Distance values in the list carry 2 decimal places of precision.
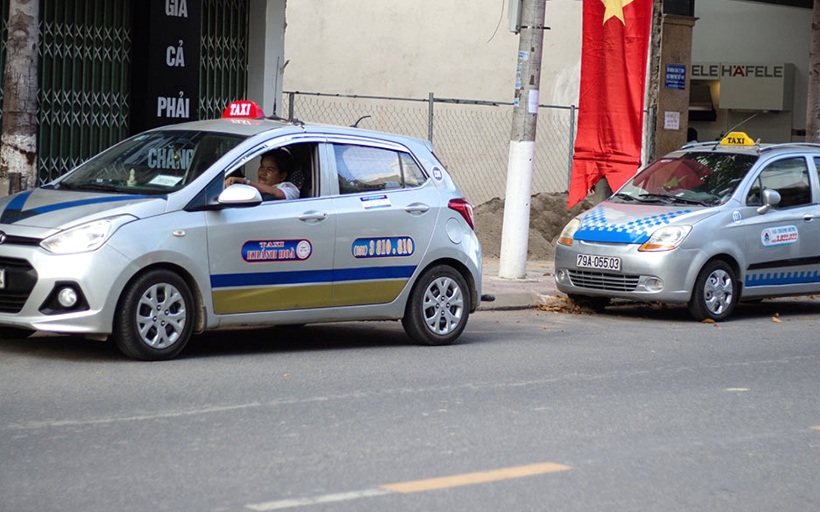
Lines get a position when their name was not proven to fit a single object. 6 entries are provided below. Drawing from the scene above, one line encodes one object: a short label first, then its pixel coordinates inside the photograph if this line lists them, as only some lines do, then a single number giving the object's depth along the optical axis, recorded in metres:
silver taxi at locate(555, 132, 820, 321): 12.93
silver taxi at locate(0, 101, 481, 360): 8.54
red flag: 16.64
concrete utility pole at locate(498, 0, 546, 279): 15.27
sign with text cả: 14.45
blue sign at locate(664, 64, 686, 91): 21.09
